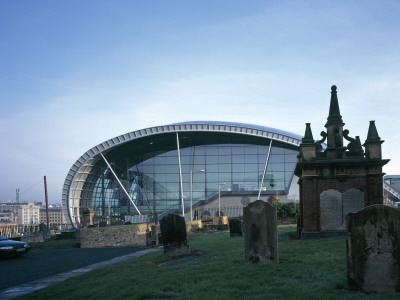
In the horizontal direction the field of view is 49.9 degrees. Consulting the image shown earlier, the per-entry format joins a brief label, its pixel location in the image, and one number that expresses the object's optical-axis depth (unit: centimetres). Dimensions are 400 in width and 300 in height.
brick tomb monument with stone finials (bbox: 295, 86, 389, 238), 1805
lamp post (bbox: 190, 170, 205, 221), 5551
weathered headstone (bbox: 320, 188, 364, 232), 1805
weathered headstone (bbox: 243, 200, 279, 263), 1073
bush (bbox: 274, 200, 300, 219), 3988
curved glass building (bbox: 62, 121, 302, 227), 5800
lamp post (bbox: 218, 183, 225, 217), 5450
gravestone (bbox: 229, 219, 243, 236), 2480
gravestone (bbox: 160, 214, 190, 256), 1562
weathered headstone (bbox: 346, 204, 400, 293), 758
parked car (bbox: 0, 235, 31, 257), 2136
